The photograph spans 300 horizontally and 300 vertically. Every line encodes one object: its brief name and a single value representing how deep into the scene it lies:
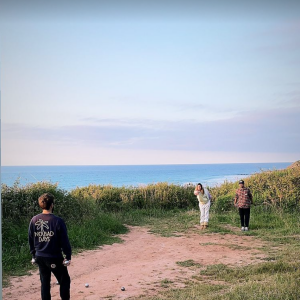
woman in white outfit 11.12
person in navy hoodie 3.93
